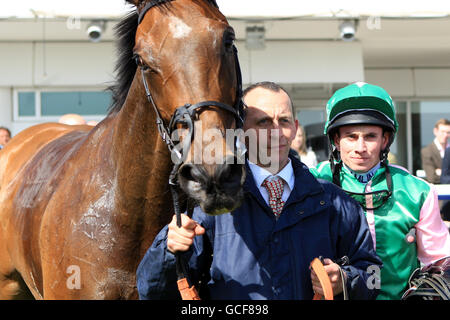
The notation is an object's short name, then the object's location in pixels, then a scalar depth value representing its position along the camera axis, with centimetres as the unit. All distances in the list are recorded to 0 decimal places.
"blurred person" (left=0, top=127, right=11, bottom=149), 776
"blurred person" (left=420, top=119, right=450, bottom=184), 808
